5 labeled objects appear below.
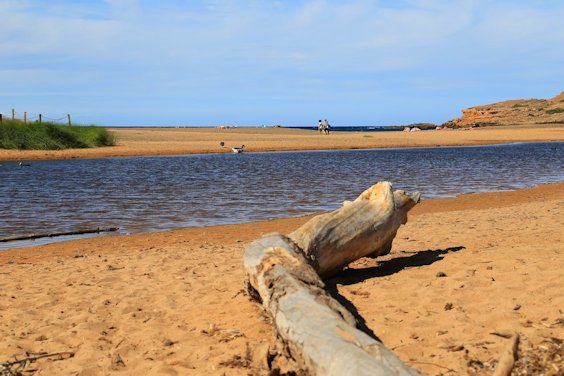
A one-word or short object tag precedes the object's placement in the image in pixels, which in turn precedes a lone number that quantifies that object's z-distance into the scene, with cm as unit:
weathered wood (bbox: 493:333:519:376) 360
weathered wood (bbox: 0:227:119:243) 1128
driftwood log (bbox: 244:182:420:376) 376
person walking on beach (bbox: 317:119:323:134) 6797
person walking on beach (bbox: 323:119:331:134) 6621
